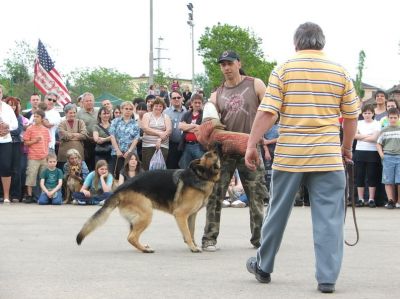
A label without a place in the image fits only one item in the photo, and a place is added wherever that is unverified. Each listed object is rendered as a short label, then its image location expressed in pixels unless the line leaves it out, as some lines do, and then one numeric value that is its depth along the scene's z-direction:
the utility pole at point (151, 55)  40.72
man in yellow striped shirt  6.98
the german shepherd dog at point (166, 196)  9.98
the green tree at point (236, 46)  94.31
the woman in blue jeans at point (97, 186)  17.48
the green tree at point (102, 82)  117.69
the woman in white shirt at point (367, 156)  17.44
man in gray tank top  9.76
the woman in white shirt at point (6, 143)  17.47
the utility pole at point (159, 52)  101.24
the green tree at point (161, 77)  74.51
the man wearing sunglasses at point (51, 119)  18.25
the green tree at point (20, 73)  80.62
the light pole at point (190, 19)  51.53
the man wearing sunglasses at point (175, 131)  17.81
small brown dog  17.80
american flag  25.92
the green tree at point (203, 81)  98.94
